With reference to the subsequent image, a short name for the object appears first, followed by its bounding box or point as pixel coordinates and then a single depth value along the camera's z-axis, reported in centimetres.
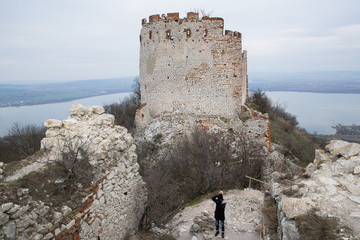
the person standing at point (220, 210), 686
